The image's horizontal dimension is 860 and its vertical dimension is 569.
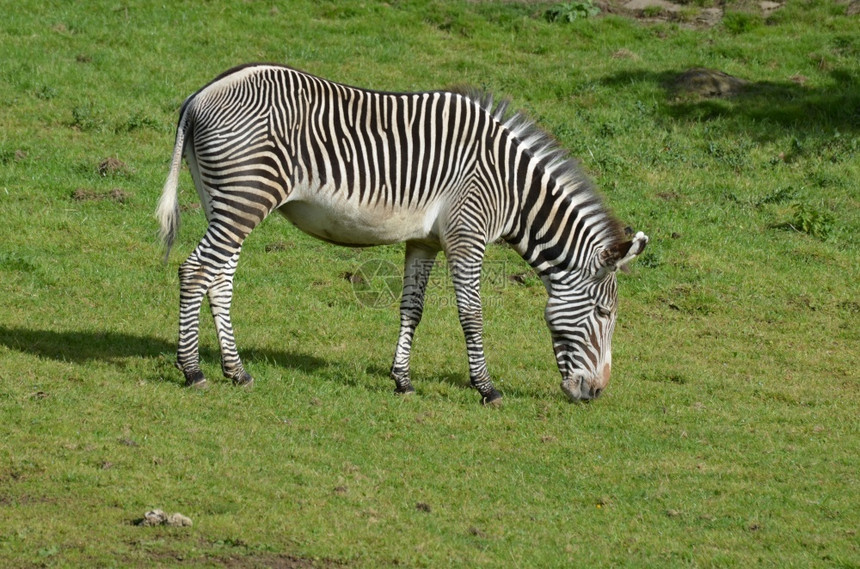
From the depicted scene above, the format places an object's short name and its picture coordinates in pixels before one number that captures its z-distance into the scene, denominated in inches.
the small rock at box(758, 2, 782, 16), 2043.6
